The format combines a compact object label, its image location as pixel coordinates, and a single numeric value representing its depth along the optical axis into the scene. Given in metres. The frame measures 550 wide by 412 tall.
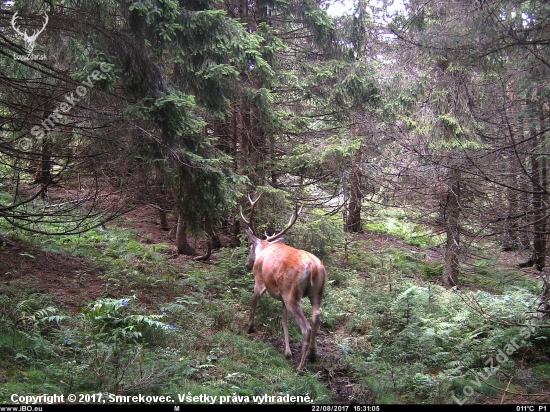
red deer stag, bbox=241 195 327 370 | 7.06
